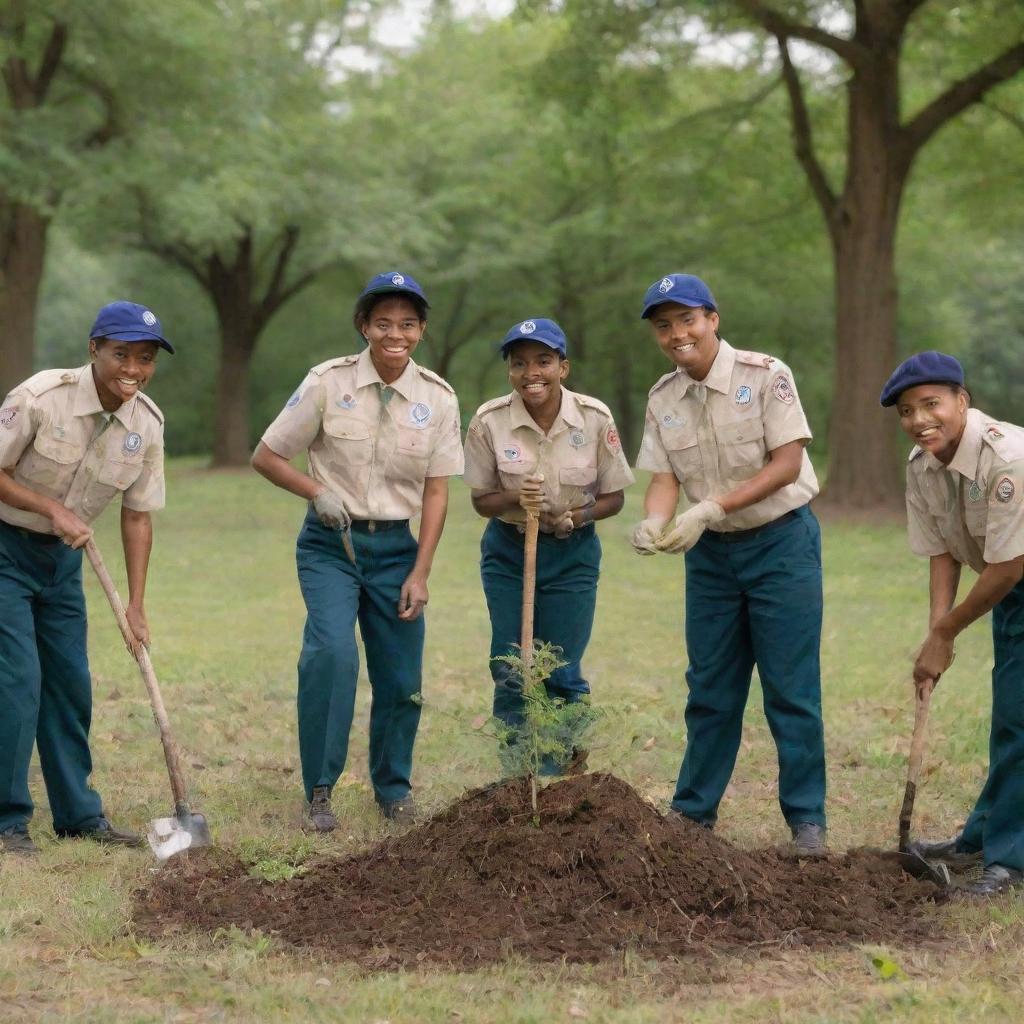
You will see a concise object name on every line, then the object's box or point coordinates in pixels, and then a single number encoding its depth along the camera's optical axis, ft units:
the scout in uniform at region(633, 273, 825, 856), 17.90
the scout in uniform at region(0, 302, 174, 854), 17.94
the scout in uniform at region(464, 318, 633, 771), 20.10
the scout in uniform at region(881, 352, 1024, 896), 15.90
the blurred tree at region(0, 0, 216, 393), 55.06
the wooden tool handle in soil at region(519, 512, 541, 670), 17.70
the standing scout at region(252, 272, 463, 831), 19.44
